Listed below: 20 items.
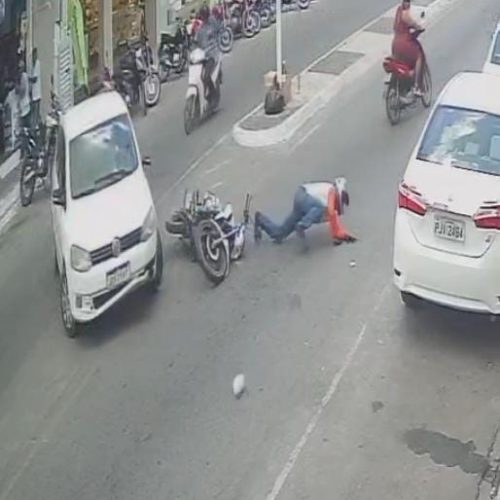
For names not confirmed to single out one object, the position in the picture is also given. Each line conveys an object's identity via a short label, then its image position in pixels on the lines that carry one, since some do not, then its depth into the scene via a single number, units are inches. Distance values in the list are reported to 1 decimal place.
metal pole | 762.2
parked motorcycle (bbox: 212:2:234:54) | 924.8
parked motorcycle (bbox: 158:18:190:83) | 899.4
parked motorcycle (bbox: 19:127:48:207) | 674.8
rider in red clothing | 741.3
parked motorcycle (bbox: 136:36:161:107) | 823.7
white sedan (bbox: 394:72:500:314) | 453.4
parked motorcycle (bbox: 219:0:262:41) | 968.3
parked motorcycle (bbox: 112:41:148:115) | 818.2
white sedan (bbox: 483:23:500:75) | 703.1
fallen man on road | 569.9
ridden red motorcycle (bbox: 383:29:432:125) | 735.7
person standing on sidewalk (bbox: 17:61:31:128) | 754.2
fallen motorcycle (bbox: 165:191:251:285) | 546.9
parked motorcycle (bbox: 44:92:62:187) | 681.6
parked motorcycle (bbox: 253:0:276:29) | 999.6
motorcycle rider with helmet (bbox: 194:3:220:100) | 776.9
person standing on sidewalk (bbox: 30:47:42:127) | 769.6
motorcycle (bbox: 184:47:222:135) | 768.3
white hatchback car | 500.7
